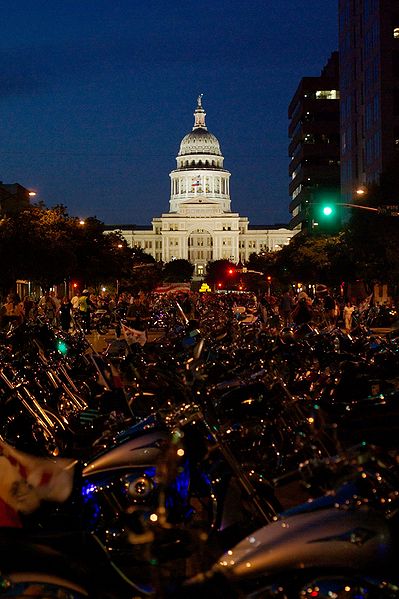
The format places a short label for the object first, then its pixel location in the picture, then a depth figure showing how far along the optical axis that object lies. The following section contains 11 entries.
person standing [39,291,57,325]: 32.66
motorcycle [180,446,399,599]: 3.93
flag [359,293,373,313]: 27.92
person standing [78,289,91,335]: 35.59
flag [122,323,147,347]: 14.27
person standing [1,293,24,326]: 22.59
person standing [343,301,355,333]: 27.74
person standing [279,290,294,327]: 31.69
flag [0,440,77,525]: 4.97
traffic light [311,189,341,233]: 33.75
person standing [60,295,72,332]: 32.59
